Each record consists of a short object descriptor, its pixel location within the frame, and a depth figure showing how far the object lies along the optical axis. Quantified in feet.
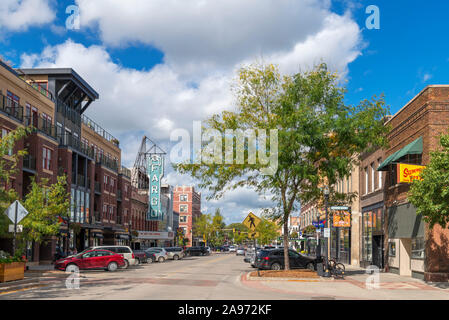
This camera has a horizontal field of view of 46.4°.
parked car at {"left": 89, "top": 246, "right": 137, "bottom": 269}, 119.71
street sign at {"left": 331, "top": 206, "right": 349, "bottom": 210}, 96.73
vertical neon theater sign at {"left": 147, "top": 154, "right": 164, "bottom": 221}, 268.82
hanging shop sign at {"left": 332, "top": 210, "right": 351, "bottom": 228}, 116.78
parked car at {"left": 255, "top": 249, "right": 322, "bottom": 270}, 107.55
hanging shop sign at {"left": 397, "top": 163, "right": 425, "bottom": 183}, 83.30
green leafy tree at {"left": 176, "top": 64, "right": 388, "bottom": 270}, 89.40
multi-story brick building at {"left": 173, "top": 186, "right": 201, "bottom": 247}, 428.97
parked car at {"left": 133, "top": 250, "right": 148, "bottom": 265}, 159.47
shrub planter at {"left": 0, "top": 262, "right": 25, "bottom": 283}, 72.49
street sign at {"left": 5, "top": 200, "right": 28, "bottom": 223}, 76.02
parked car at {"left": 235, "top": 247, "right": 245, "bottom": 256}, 279.08
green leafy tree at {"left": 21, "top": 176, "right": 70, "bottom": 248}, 96.53
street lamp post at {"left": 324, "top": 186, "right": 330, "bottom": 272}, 91.35
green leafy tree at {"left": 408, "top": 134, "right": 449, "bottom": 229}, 64.13
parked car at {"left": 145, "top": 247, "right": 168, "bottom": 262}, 176.35
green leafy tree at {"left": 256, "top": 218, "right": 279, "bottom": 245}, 310.59
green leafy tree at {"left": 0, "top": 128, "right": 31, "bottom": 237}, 73.56
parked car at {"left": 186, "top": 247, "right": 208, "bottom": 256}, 257.75
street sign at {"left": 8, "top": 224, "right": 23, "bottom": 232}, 80.77
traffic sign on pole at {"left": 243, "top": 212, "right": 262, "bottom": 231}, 90.32
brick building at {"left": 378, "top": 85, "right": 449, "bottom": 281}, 81.61
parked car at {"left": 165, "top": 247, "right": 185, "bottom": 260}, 198.24
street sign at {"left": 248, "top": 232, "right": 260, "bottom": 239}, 90.52
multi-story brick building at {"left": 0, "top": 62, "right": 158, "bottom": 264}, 135.13
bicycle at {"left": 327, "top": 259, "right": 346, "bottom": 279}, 90.55
